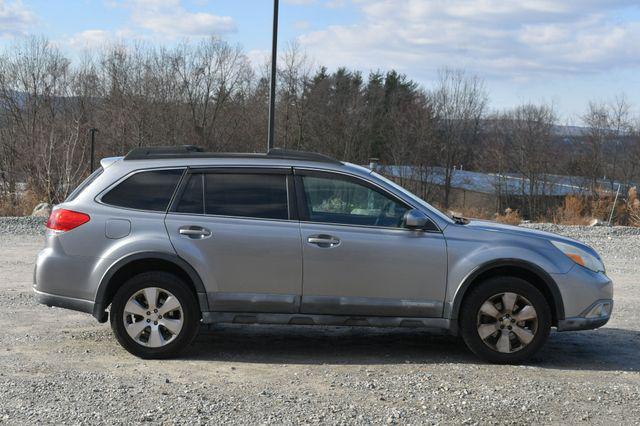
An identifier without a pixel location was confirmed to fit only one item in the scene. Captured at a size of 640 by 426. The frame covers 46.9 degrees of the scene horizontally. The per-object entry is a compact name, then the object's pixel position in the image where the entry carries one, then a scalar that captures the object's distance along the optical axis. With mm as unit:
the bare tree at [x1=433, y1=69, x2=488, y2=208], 59719
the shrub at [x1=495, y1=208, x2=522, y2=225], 24831
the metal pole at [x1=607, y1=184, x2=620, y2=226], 25512
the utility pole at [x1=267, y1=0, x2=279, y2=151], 16969
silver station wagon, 6340
